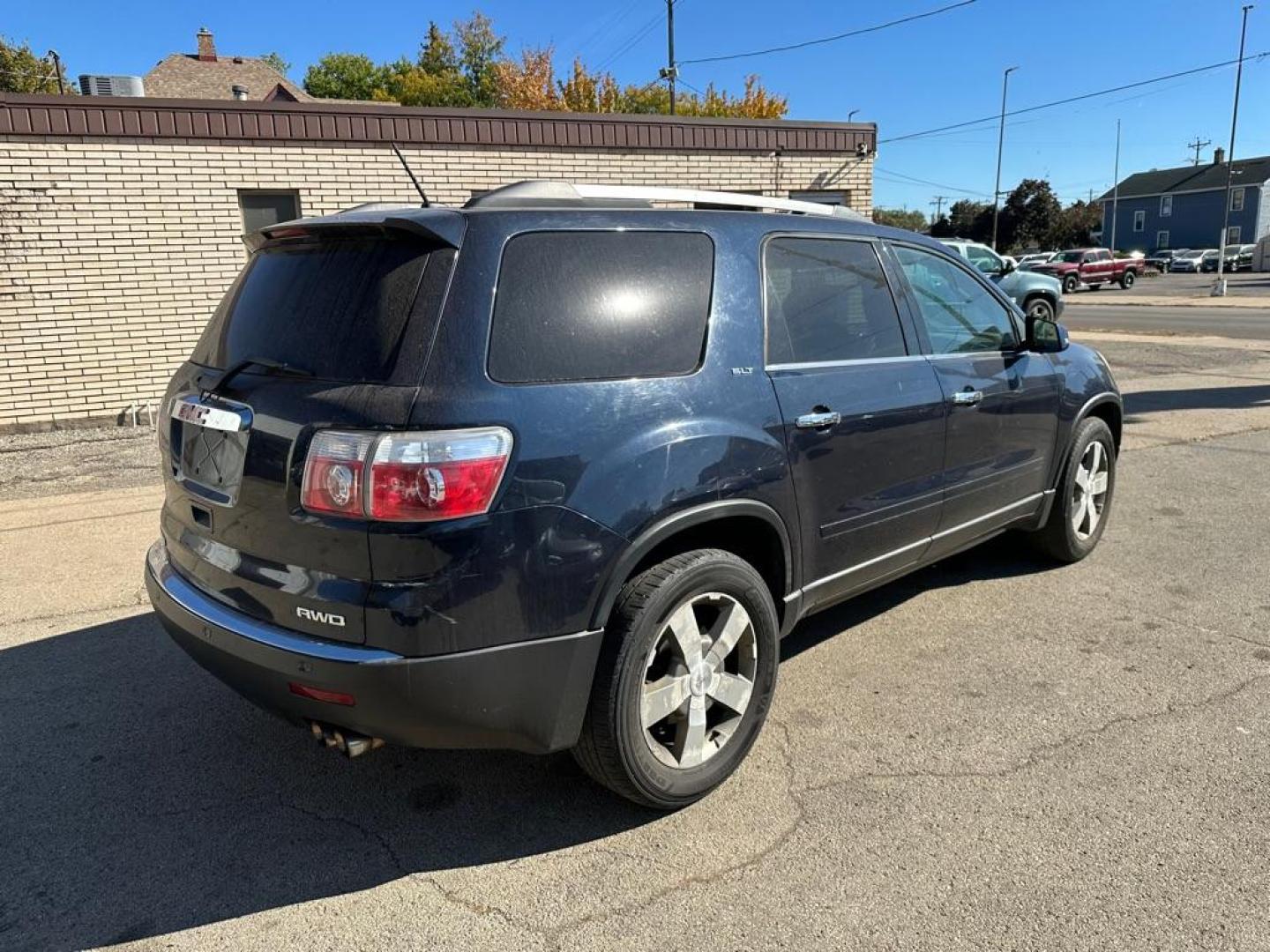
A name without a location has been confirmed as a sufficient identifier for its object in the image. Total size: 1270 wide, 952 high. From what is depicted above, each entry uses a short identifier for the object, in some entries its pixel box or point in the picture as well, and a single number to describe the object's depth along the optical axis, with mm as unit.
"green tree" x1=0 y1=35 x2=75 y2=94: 31578
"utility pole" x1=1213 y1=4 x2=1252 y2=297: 34375
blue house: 70375
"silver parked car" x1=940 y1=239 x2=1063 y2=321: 17547
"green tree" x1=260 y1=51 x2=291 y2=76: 62862
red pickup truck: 44781
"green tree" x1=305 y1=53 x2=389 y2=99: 55375
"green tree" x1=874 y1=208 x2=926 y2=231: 82588
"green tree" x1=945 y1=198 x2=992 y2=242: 67625
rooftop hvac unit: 12953
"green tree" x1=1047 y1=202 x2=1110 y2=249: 67562
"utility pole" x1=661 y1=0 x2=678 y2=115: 34062
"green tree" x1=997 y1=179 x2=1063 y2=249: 64812
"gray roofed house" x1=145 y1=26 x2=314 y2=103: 30047
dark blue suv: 2389
